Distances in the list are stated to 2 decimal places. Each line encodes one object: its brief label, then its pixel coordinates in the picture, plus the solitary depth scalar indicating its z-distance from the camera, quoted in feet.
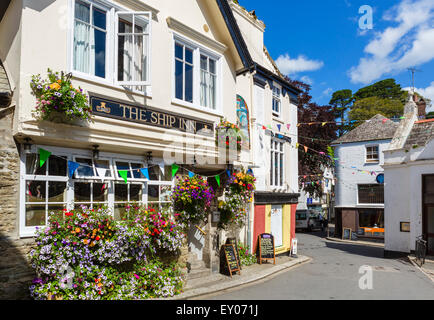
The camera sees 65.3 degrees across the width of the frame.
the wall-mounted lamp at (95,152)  23.63
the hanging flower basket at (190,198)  28.48
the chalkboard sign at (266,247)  42.49
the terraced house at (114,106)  19.84
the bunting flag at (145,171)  25.95
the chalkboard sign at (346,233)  81.02
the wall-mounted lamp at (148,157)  27.04
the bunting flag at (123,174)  24.43
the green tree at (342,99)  163.90
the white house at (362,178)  78.74
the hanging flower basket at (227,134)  31.76
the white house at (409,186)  49.16
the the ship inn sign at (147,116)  23.35
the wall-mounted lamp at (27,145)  20.27
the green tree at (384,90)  154.81
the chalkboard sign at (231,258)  34.44
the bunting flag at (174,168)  28.43
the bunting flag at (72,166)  21.65
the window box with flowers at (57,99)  19.65
